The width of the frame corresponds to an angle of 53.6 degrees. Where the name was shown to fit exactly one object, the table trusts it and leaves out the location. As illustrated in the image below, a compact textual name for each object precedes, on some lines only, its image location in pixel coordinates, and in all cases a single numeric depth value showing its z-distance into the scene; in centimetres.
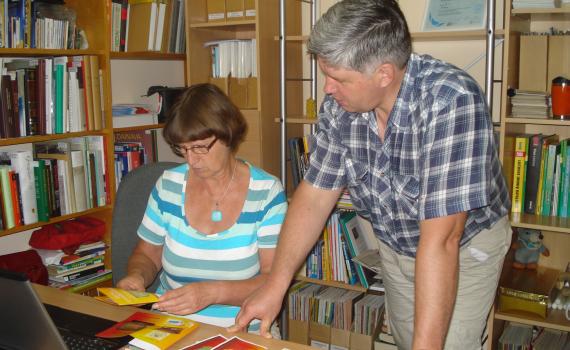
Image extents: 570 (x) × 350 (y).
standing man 118
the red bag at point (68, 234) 263
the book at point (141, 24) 295
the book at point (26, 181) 249
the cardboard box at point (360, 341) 274
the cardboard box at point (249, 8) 278
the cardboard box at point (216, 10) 291
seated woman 167
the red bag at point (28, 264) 245
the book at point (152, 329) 126
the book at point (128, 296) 132
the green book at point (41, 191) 255
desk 126
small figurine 264
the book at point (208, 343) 123
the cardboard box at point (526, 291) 242
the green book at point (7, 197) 241
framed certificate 255
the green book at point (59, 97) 260
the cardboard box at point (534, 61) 240
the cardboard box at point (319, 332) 284
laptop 104
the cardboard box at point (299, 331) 290
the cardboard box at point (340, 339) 279
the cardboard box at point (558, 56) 239
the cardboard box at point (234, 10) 283
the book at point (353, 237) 277
